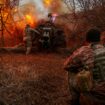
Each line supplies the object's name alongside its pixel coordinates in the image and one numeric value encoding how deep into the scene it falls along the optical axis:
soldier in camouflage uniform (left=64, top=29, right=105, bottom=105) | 3.38
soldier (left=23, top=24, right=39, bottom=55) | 8.14
